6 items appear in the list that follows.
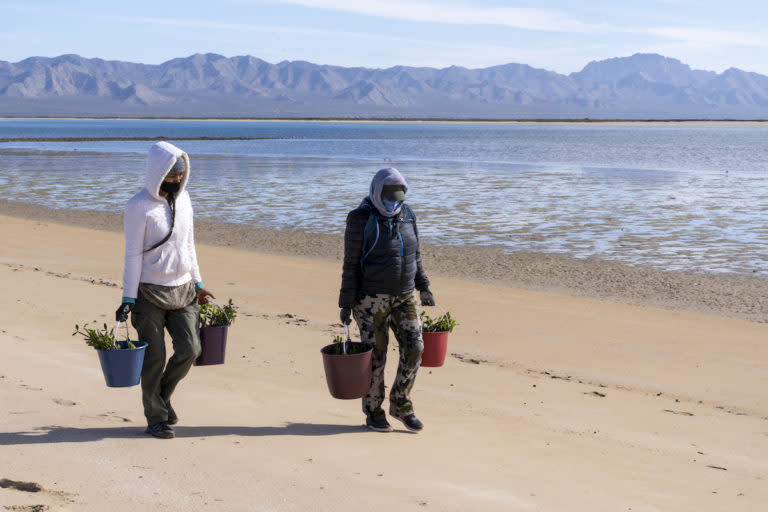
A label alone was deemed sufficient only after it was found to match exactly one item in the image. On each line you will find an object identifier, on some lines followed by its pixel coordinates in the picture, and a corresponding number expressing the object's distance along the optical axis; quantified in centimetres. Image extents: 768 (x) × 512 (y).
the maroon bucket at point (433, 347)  1198
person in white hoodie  1016
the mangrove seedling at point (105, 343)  1050
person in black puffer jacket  1076
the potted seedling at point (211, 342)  1134
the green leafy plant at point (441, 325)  1221
